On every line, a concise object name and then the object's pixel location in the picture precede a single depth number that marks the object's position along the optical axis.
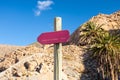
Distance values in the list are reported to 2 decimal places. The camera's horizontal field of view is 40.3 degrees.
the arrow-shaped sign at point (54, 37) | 5.14
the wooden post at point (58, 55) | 5.16
